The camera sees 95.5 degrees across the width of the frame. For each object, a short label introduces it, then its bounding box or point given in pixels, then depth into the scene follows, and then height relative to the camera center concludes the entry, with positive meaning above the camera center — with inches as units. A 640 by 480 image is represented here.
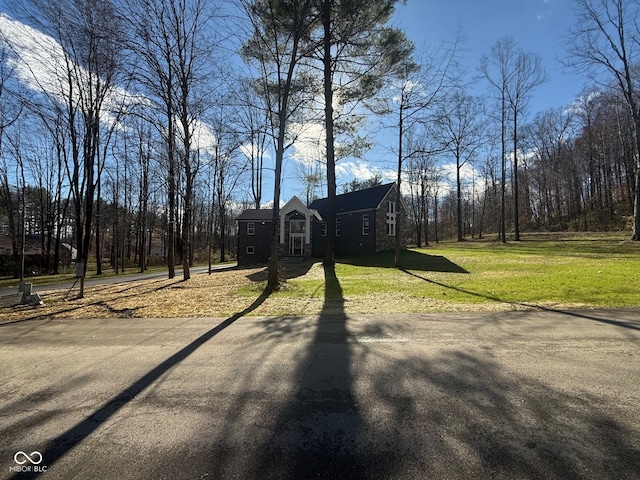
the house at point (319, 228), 1087.0 +75.3
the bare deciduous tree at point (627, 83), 713.0 +394.0
